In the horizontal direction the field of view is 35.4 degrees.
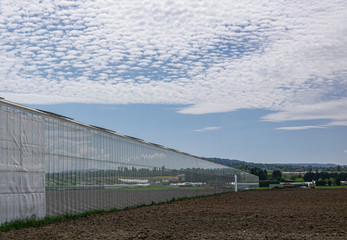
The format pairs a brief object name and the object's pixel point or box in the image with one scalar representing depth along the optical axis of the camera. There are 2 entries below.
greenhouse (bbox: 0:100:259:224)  20.81
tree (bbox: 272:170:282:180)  196.38
